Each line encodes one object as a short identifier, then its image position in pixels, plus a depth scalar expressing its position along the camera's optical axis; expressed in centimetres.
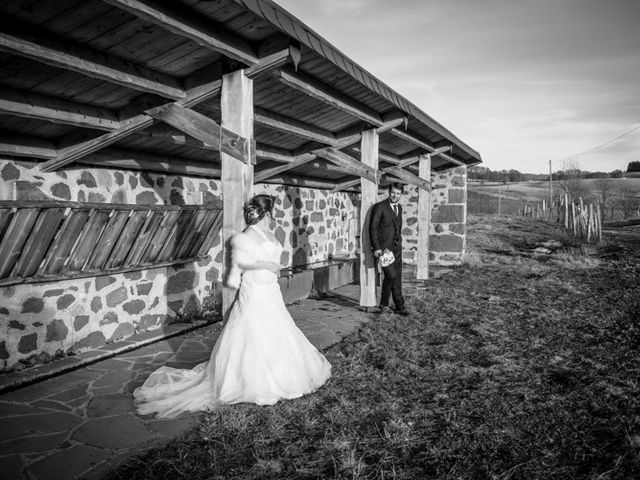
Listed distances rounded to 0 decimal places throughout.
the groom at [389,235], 659
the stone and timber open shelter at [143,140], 333
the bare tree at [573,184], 4350
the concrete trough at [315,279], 761
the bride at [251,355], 354
